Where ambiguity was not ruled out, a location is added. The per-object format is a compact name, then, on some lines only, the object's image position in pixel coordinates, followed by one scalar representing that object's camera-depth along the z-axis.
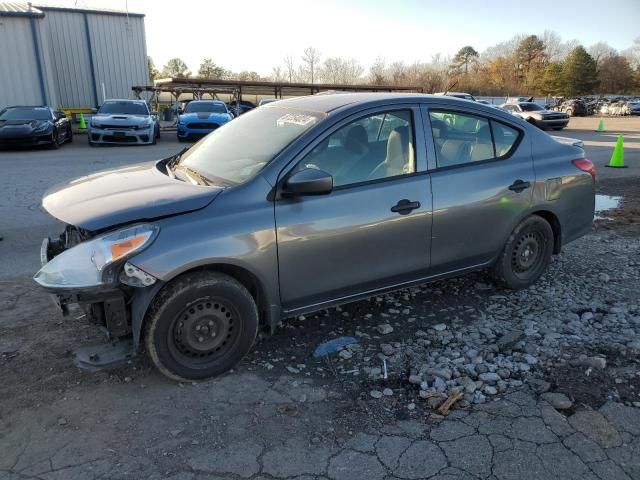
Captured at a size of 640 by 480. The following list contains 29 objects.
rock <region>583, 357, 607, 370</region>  3.29
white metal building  24.86
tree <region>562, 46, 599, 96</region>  69.62
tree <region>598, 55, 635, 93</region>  80.81
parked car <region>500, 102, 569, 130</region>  27.33
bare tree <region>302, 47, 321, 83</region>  74.12
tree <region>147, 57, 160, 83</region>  74.72
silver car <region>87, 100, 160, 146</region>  15.84
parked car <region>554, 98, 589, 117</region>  46.22
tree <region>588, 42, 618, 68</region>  86.62
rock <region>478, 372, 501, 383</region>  3.16
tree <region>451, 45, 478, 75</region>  92.31
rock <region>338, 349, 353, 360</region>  3.42
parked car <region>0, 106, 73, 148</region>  14.43
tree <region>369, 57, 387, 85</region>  69.41
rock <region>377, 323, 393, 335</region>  3.76
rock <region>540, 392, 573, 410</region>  2.90
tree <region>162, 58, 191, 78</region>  78.62
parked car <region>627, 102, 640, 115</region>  46.16
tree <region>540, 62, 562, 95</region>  70.50
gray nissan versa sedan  2.89
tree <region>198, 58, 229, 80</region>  65.31
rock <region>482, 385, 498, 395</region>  3.04
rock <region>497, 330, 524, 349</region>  3.57
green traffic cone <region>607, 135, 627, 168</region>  12.61
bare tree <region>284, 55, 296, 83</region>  73.39
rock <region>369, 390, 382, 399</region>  3.00
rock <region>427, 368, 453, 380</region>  3.18
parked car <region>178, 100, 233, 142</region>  17.98
